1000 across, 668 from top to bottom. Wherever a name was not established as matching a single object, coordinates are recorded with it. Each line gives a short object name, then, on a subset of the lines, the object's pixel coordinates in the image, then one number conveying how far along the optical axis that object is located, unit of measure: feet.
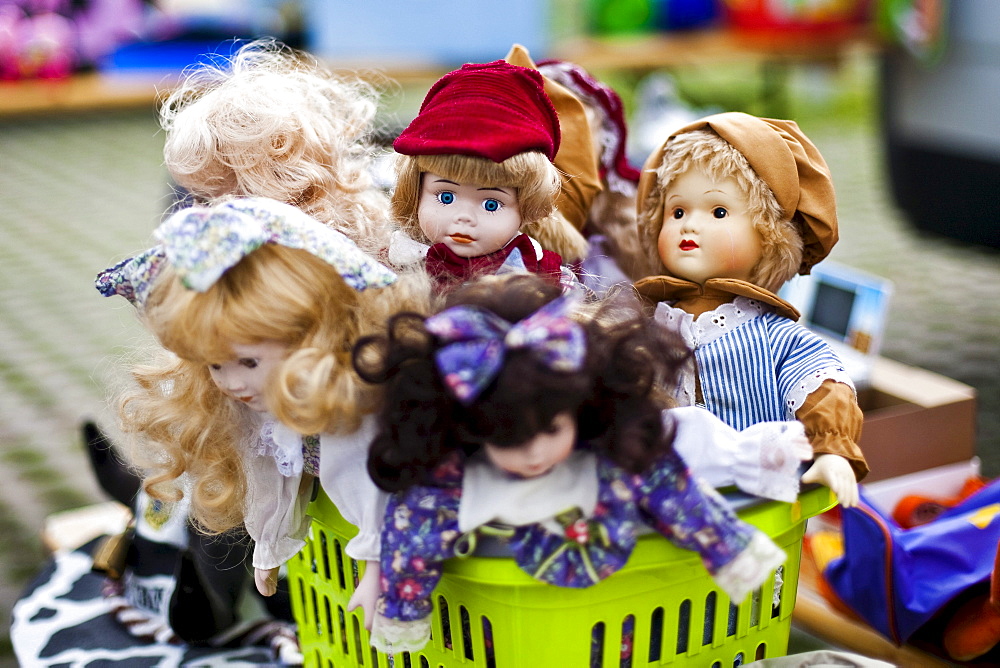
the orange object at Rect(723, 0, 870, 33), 16.11
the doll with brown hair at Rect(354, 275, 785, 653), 2.68
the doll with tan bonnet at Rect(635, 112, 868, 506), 3.56
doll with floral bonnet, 2.82
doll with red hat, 3.35
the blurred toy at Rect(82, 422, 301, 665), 4.58
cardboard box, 5.12
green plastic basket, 2.85
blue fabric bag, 4.18
